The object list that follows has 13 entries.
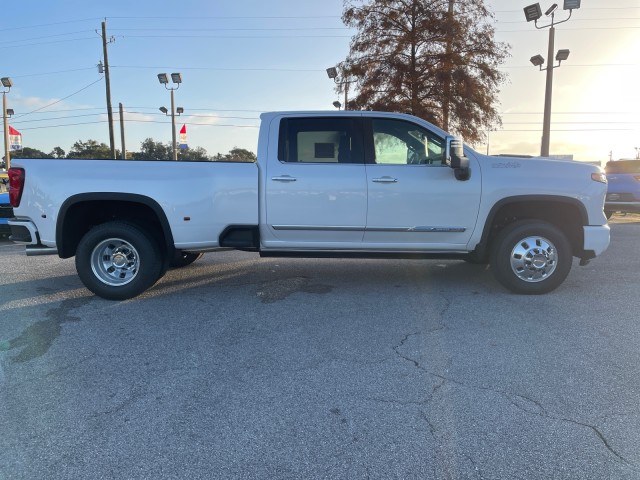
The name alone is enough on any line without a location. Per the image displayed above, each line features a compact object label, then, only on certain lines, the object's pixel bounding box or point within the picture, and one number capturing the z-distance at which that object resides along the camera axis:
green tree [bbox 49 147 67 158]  82.36
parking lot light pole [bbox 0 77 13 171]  37.12
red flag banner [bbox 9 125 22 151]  29.52
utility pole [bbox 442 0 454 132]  14.27
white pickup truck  4.98
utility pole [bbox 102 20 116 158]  25.33
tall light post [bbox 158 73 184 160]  30.72
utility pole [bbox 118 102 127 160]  30.79
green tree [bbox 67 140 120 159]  64.11
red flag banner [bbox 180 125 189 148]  28.62
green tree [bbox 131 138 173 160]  41.63
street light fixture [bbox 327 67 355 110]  16.00
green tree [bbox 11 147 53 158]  63.45
